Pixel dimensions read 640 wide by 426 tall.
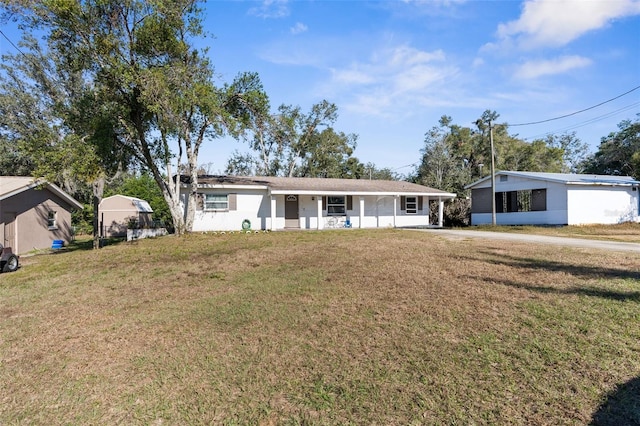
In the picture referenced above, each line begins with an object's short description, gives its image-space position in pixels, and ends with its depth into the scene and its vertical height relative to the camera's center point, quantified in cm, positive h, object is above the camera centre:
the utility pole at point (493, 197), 2164 +75
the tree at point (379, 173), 4388 +493
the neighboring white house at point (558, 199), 1989 +52
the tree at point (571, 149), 4881 +810
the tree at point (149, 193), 2827 +199
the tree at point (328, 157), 3803 +624
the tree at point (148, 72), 1420 +630
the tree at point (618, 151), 3297 +534
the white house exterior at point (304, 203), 1905 +59
